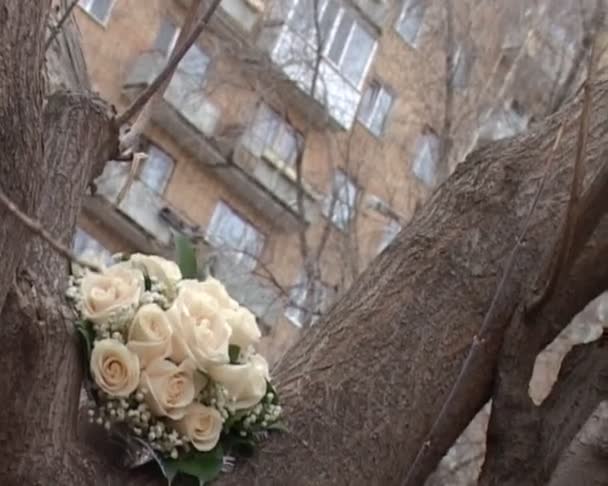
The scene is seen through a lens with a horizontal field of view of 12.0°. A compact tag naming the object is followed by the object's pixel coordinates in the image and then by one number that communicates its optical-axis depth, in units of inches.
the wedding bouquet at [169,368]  118.9
